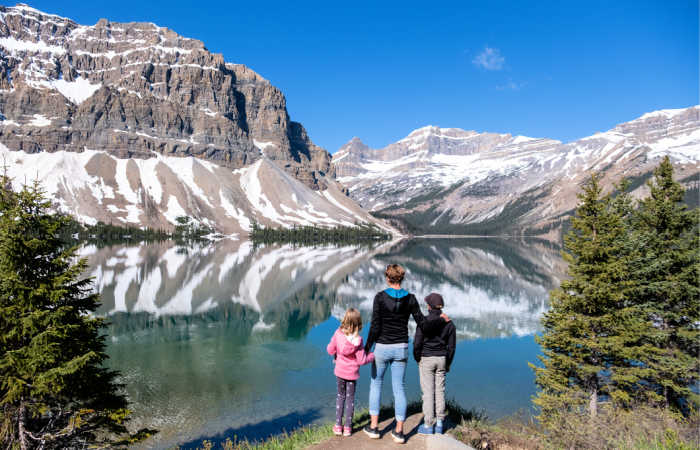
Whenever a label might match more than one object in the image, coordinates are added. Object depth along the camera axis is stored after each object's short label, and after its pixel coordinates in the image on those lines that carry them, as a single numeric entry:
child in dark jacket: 9.40
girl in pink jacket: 9.34
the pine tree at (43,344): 10.33
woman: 9.09
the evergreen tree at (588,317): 15.84
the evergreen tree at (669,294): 16.00
